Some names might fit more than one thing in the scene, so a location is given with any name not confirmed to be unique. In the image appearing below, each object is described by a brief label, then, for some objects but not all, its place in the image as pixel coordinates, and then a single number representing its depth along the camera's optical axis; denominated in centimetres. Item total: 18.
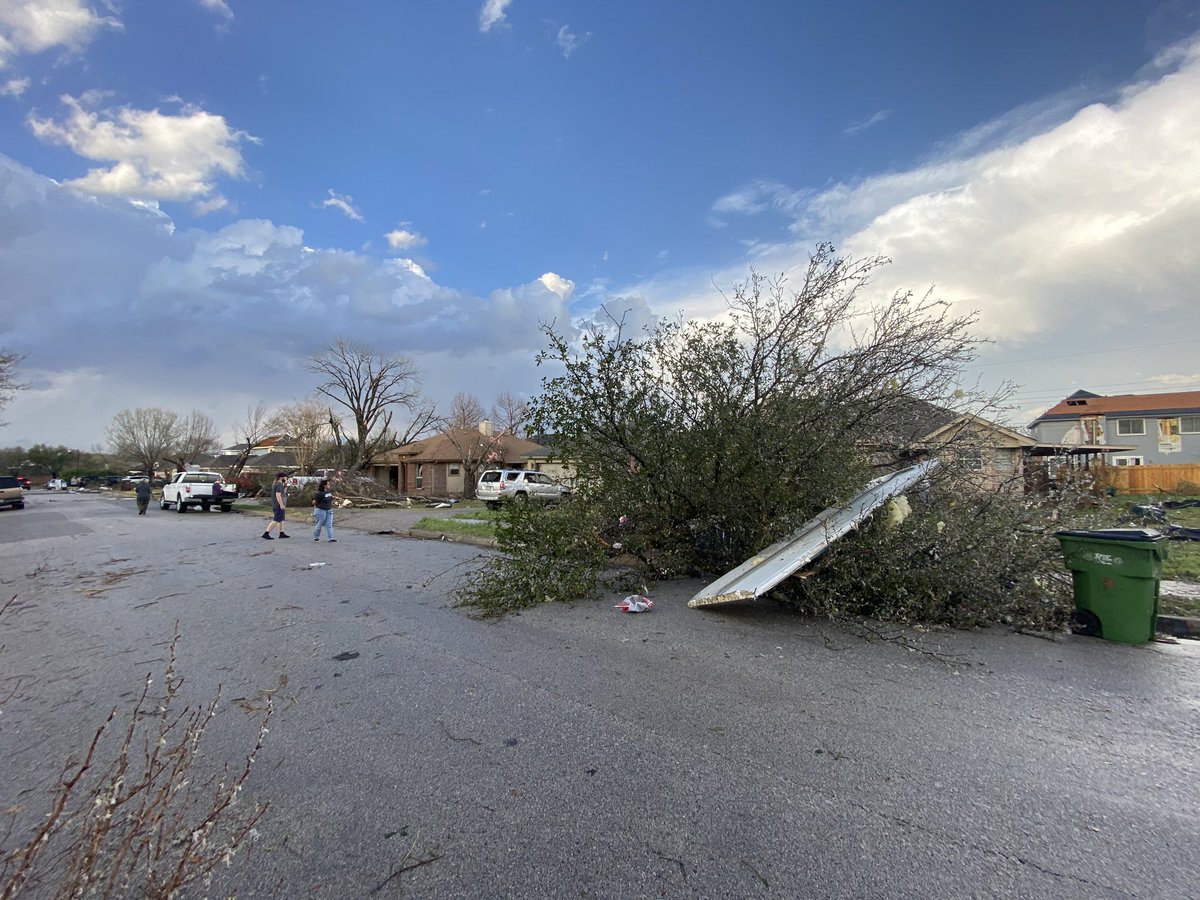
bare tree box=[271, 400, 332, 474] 3753
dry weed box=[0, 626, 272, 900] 178
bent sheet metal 575
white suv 2434
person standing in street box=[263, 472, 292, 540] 1488
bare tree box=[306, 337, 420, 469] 3722
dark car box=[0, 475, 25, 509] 3216
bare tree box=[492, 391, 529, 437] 6226
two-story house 4266
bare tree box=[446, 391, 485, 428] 5648
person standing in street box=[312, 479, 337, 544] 1429
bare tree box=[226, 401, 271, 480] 4061
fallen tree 687
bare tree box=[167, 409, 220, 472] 6788
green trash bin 523
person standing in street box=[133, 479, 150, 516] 2580
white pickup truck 2639
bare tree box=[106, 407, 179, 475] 6862
